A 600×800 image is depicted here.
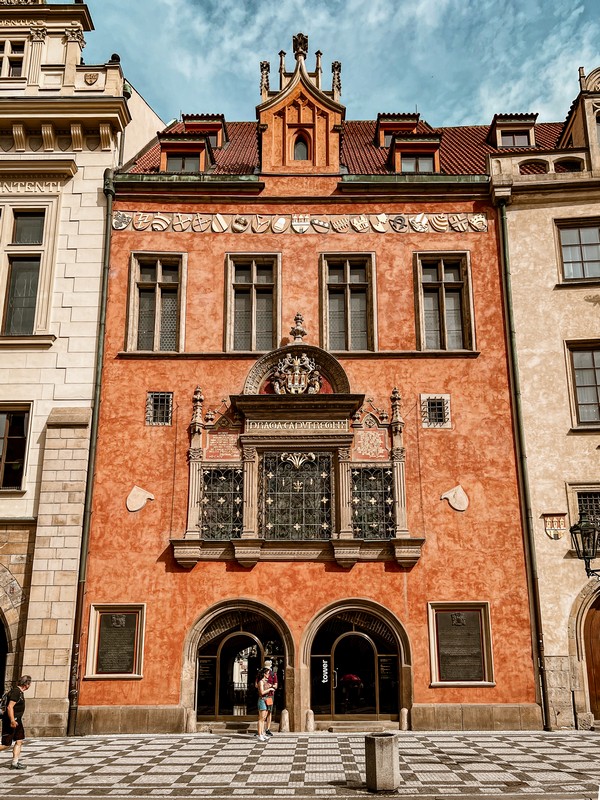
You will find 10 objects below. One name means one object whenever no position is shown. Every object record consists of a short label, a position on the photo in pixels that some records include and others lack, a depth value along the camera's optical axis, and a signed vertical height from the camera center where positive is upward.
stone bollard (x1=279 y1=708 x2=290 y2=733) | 16.11 -1.49
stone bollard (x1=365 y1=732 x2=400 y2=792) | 10.59 -1.53
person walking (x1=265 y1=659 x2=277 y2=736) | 15.24 -0.84
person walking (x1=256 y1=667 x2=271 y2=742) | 14.93 -0.98
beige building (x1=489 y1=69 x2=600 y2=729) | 16.58 +6.27
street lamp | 13.24 +1.76
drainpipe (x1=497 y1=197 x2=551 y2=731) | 16.44 +3.56
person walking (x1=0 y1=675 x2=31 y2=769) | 12.47 -1.20
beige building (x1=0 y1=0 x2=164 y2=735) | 16.64 +7.83
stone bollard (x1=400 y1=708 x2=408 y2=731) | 16.12 -1.44
